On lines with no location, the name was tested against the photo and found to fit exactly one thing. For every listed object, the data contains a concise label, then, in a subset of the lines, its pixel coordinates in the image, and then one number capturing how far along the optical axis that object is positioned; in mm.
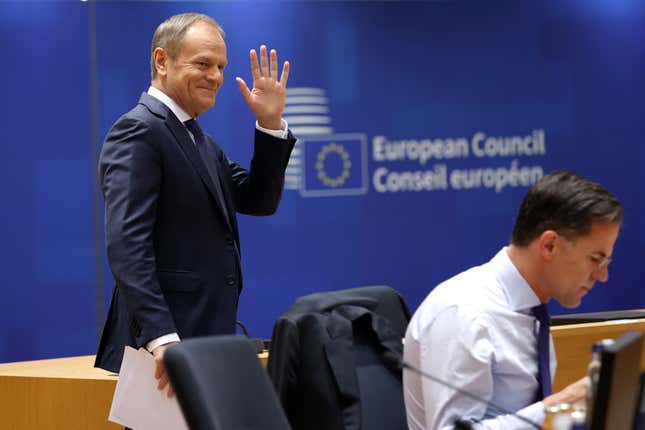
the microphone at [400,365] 3102
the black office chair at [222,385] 3576
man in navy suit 5742
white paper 5715
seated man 4426
